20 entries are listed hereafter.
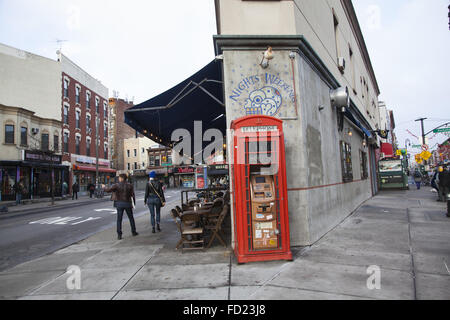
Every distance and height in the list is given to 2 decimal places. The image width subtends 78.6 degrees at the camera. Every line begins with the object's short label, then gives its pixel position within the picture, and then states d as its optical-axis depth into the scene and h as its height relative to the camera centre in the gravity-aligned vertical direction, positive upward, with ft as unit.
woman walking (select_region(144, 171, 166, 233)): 28.60 -1.63
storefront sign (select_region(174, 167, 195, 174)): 175.63 +5.66
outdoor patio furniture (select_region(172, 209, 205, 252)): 19.49 -4.47
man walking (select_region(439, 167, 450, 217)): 37.78 -2.28
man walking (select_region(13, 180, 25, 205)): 73.05 -0.81
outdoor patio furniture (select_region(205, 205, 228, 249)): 19.95 -3.76
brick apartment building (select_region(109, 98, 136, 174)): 167.73 +31.98
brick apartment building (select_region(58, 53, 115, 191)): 101.19 +24.31
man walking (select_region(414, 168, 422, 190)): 70.44 -2.87
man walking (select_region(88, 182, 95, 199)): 94.94 -2.06
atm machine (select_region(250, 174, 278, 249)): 16.31 -2.79
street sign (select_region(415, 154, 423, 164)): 80.59 +2.61
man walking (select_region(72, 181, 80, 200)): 88.90 -1.58
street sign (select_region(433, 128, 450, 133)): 70.64 +9.17
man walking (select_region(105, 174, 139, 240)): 25.98 -1.45
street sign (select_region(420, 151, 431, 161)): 68.83 +3.07
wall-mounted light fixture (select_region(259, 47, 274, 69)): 18.25 +7.97
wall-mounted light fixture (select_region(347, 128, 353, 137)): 35.96 +5.05
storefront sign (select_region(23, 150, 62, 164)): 79.10 +8.80
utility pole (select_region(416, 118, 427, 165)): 105.52 +18.15
